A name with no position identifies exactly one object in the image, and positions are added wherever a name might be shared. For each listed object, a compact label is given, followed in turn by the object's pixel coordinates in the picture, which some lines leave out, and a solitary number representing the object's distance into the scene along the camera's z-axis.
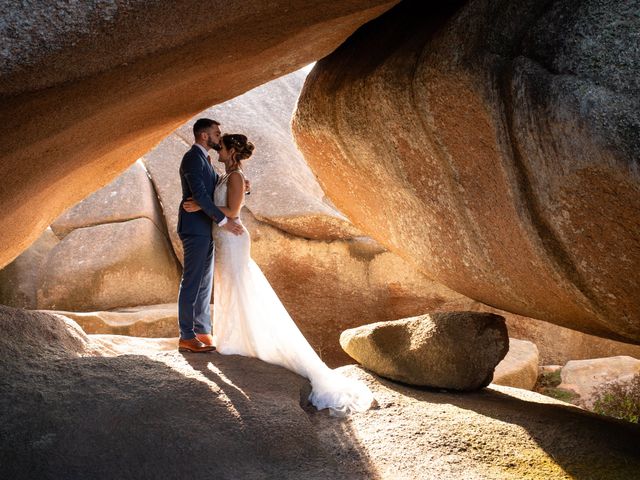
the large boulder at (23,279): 9.45
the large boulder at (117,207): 9.87
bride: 5.19
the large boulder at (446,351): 5.23
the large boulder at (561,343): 9.54
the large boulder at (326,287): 9.48
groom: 5.19
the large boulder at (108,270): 9.37
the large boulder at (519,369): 7.58
